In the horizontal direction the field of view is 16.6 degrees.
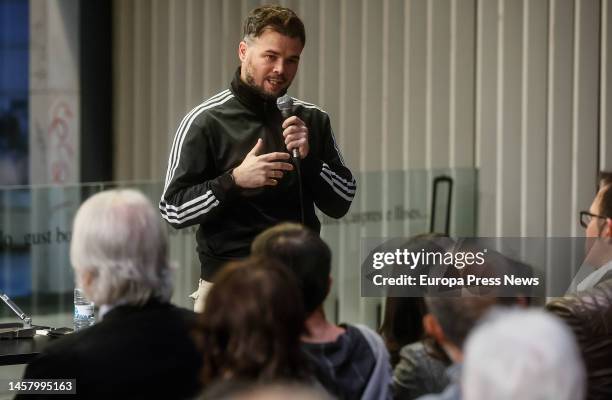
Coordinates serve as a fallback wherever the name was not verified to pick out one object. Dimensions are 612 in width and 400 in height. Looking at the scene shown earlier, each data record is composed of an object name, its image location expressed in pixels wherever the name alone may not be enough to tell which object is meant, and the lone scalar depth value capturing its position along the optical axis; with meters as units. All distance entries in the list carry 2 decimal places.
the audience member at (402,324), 5.50
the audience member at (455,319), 4.13
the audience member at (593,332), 5.40
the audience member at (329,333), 4.66
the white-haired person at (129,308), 4.26
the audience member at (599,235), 6.31
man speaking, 6.33
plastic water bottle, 6.94
